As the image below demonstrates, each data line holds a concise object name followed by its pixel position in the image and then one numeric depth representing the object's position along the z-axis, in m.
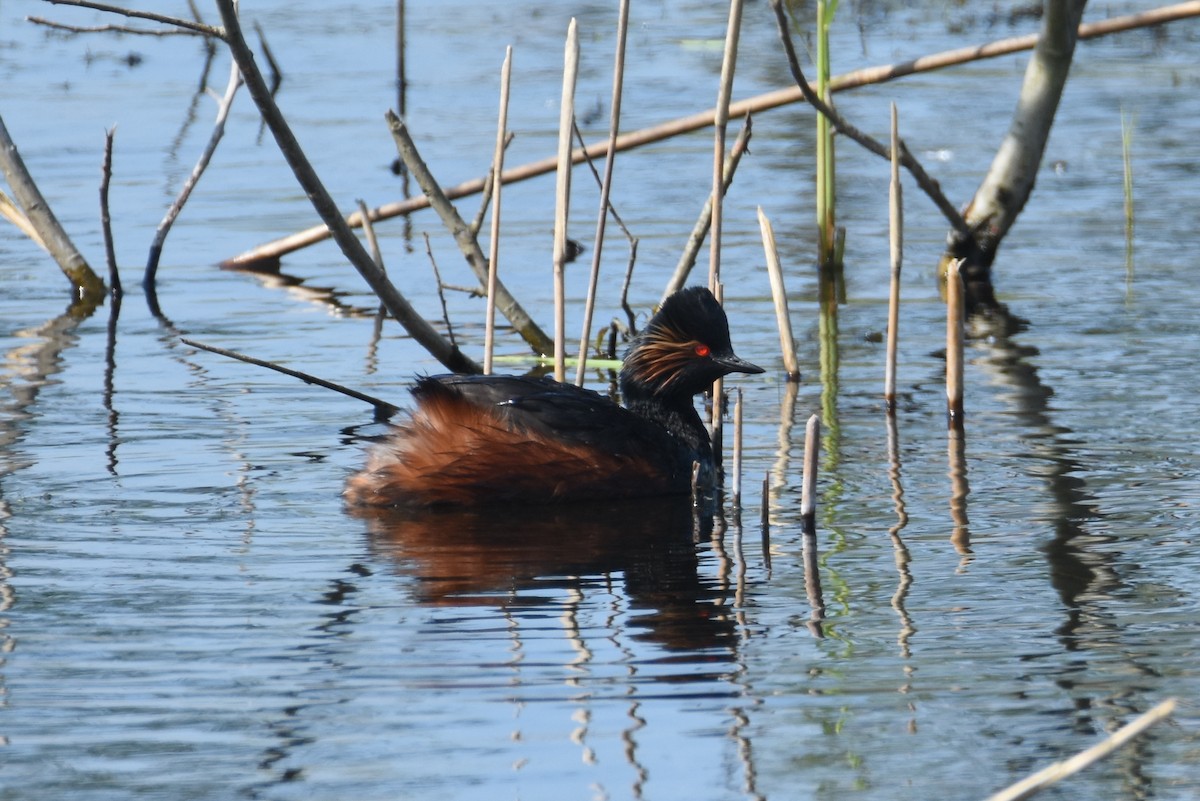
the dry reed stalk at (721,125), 15.75
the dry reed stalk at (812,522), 12.46
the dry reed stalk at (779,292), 18.64
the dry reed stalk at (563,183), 15.60
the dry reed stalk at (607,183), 15.63
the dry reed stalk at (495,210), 16.05
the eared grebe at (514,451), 14.98
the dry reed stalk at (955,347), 17.28
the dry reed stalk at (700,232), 18.06
